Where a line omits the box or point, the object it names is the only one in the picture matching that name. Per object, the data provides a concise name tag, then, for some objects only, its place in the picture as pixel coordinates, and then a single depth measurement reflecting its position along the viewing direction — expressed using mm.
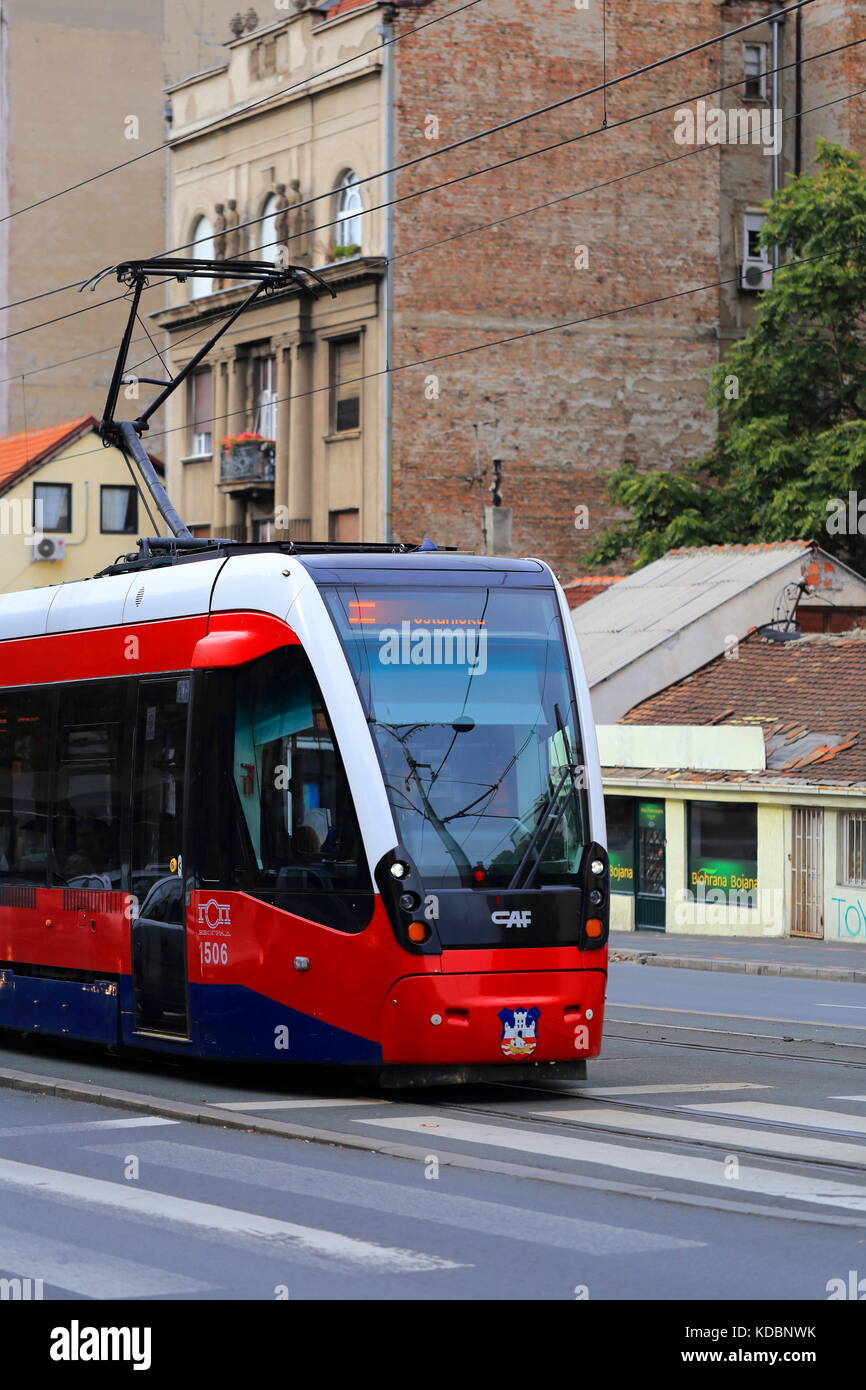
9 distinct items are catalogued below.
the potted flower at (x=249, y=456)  47750
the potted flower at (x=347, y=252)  45125
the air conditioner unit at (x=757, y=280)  47219
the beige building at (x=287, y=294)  45125
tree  42844
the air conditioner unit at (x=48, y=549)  55844
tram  12102
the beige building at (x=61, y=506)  55438
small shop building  33188
